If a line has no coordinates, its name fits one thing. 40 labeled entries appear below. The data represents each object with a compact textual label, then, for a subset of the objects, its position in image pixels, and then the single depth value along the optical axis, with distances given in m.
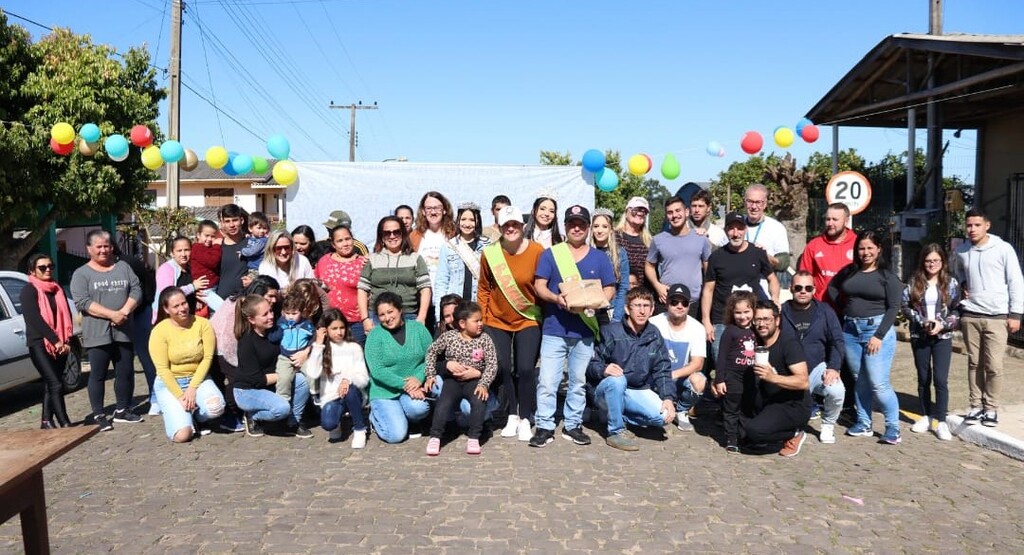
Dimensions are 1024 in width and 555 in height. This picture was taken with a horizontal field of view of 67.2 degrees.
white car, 7.64
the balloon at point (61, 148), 11.52
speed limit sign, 9.24
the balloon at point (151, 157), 11.98
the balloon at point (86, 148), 11.98
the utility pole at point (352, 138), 40.34
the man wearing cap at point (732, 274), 6.58
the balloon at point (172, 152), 11.53
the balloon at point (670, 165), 11.78
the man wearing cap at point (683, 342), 6.53
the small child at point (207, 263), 7.09
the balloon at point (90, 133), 11.59
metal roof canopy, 10.68
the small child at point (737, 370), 6.02
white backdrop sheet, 11.28
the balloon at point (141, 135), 11.72
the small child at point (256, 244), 7.13
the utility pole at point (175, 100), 16.30
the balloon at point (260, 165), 12.32
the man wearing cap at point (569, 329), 6.03
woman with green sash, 6.14
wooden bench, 2.84
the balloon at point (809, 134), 11.36
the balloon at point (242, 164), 11.99
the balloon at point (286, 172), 11.01
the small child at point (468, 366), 6.07
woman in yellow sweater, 6.34
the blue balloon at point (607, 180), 11.46
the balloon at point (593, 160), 11.16
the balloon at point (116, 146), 11.78
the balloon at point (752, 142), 11.15
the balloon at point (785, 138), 11.06
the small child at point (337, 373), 6.20
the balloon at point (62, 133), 11.27
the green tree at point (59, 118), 12.45
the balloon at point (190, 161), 12.09
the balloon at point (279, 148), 11.57
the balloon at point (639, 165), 11.73
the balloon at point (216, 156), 11.49
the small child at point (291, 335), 6.38
